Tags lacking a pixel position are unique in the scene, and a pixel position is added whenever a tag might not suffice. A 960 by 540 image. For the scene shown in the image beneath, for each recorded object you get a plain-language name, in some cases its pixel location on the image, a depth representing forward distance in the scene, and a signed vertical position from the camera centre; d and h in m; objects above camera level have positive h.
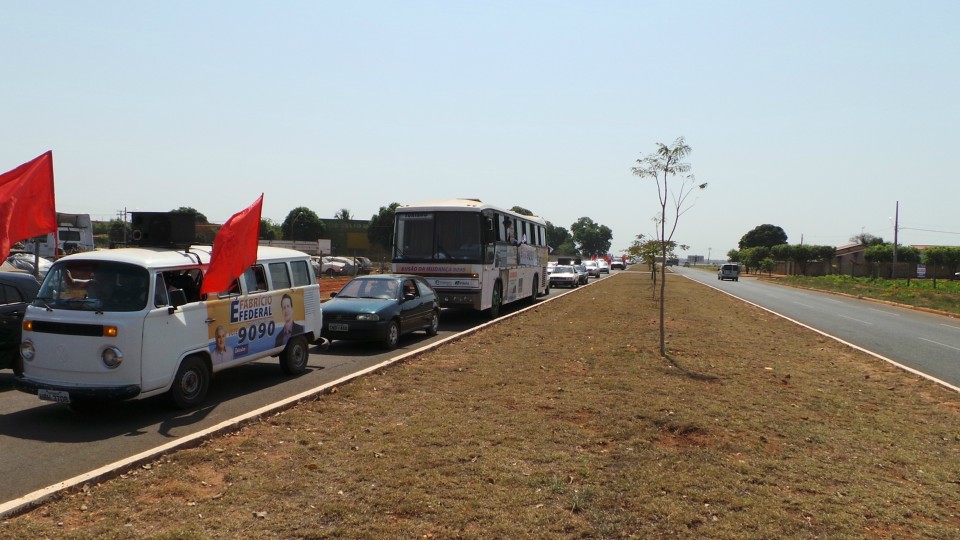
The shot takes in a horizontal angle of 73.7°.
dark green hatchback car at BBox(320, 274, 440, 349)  12.27 -1.30
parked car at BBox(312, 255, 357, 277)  48.12 -1.84
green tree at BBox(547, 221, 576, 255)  175.25 +3.06
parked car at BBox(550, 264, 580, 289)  39.97 -1.72
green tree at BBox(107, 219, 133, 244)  85.40 +0.84
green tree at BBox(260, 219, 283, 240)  92.99 +1.79
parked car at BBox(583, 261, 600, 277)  64.20 -1.88
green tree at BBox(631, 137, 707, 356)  12.54 +1.71
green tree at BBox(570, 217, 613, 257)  183.62 +3.68
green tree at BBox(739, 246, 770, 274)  106.94 -0.27
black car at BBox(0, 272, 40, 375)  8.51 -0.99
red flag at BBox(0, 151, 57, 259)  8.41 +0.45
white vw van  6.55 -0.98
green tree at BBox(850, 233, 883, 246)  106.16 +3.27
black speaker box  8.01 +0.13
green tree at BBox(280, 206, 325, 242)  96.94 +2.92
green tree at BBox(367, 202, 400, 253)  91.62 +3.03
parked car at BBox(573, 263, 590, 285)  44.41 -1.64
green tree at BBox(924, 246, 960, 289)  70.56 +0.22
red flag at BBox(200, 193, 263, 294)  7.52 -0.11
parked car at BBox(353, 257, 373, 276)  49.64 -1.71
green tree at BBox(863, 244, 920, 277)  70.12 +0.32
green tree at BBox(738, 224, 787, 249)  148.75 +4.39
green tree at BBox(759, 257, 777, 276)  92.75 -1.33
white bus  17.02 -0.03
